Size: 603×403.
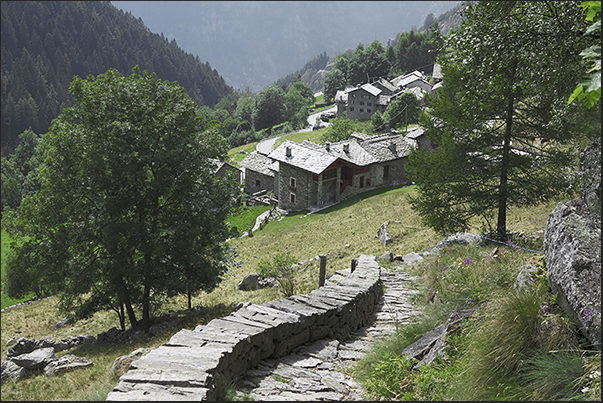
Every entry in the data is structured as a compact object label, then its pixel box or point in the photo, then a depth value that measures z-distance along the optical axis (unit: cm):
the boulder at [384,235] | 2567
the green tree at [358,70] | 13625
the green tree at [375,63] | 13475
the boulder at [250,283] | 2230
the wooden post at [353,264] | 1431
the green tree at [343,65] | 14288
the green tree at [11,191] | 8388
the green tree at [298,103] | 11656
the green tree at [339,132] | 7175
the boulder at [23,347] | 1494
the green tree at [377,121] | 8547
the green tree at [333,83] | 13725
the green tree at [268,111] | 12762
